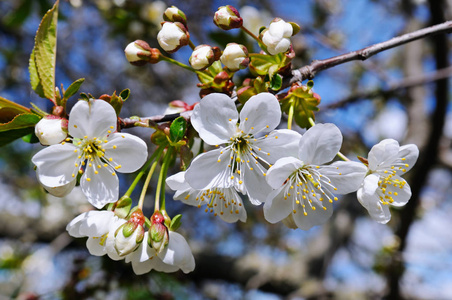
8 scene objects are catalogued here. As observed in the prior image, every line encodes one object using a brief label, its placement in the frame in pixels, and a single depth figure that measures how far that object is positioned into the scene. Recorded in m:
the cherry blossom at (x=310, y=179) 0.35
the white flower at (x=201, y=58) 0.36
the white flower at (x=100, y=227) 0.36
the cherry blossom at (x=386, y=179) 0.36
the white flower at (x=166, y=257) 0.36
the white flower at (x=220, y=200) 0.38
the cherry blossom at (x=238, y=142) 0.36
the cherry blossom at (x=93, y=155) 0.36
